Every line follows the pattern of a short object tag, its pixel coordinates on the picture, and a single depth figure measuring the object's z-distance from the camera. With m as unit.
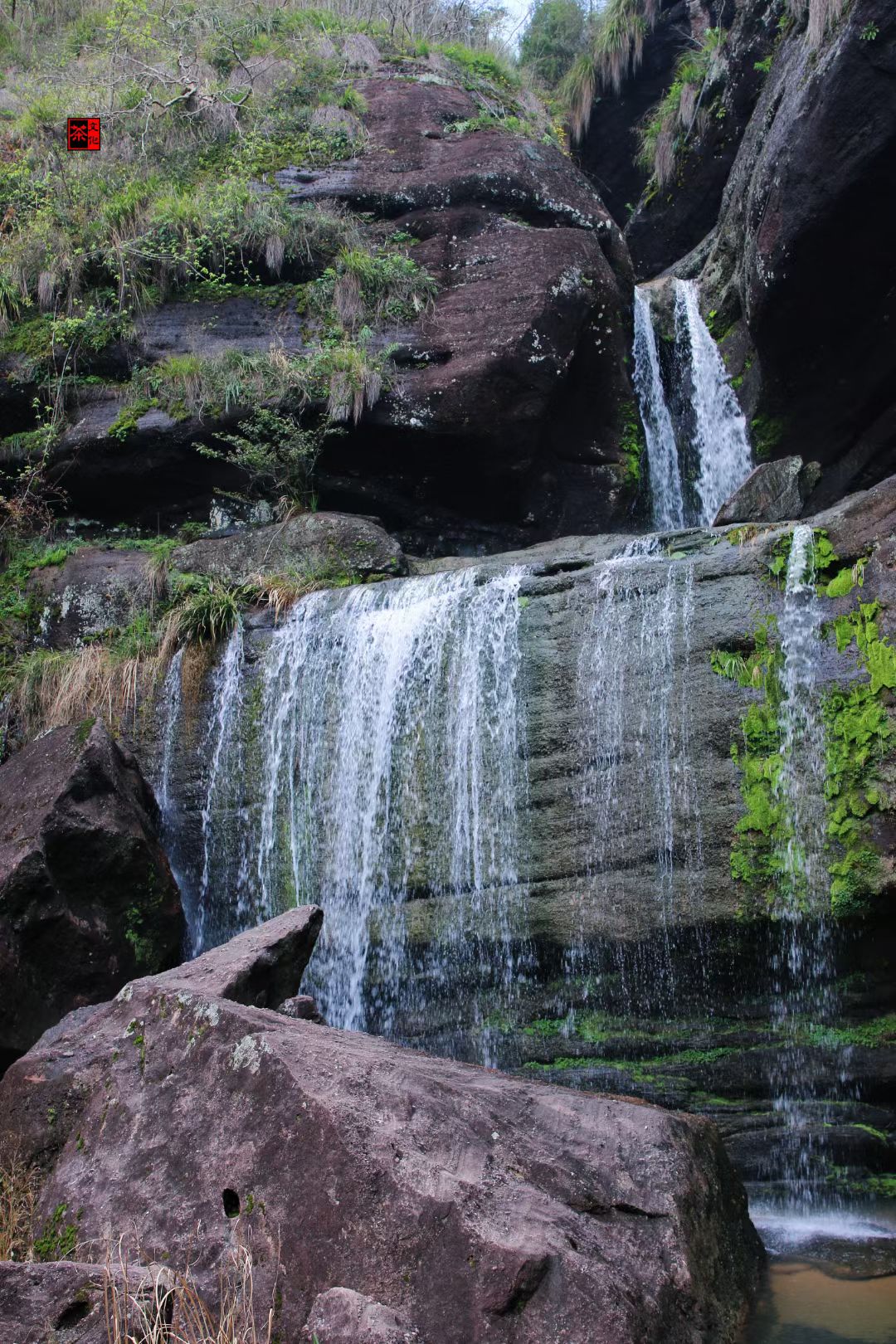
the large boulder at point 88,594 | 10.42
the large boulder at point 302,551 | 9.86
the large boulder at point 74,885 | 6.85
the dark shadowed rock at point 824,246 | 8.77
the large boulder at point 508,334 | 10.93
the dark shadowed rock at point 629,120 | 16.55
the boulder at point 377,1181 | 2.90
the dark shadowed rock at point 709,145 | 12.74
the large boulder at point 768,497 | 8.33
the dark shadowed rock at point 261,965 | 4.57
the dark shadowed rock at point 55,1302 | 2.46
